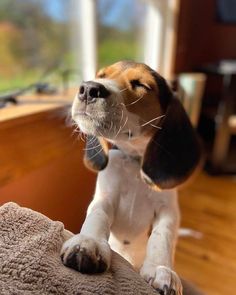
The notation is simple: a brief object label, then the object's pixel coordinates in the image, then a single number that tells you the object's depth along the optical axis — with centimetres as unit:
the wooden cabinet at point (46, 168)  63
